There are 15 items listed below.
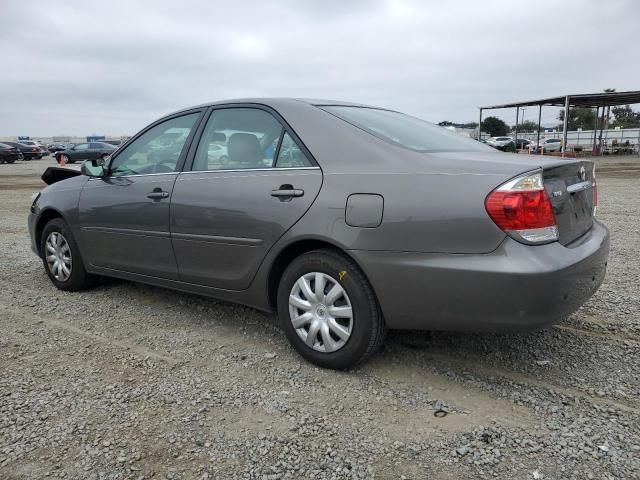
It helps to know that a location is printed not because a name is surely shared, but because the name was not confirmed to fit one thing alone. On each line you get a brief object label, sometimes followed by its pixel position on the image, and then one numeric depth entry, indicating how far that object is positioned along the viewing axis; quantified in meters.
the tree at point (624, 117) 71.68
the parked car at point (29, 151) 37.97
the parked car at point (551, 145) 39.36
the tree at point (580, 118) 70.50
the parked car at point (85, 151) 34.50
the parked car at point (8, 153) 34.34
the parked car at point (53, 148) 51.67
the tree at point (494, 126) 68.50
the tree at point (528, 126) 76.12
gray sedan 2.60
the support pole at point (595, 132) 34.74
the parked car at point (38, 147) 39.52
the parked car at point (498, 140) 42.61
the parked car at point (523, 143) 41.55
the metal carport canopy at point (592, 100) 27.00
